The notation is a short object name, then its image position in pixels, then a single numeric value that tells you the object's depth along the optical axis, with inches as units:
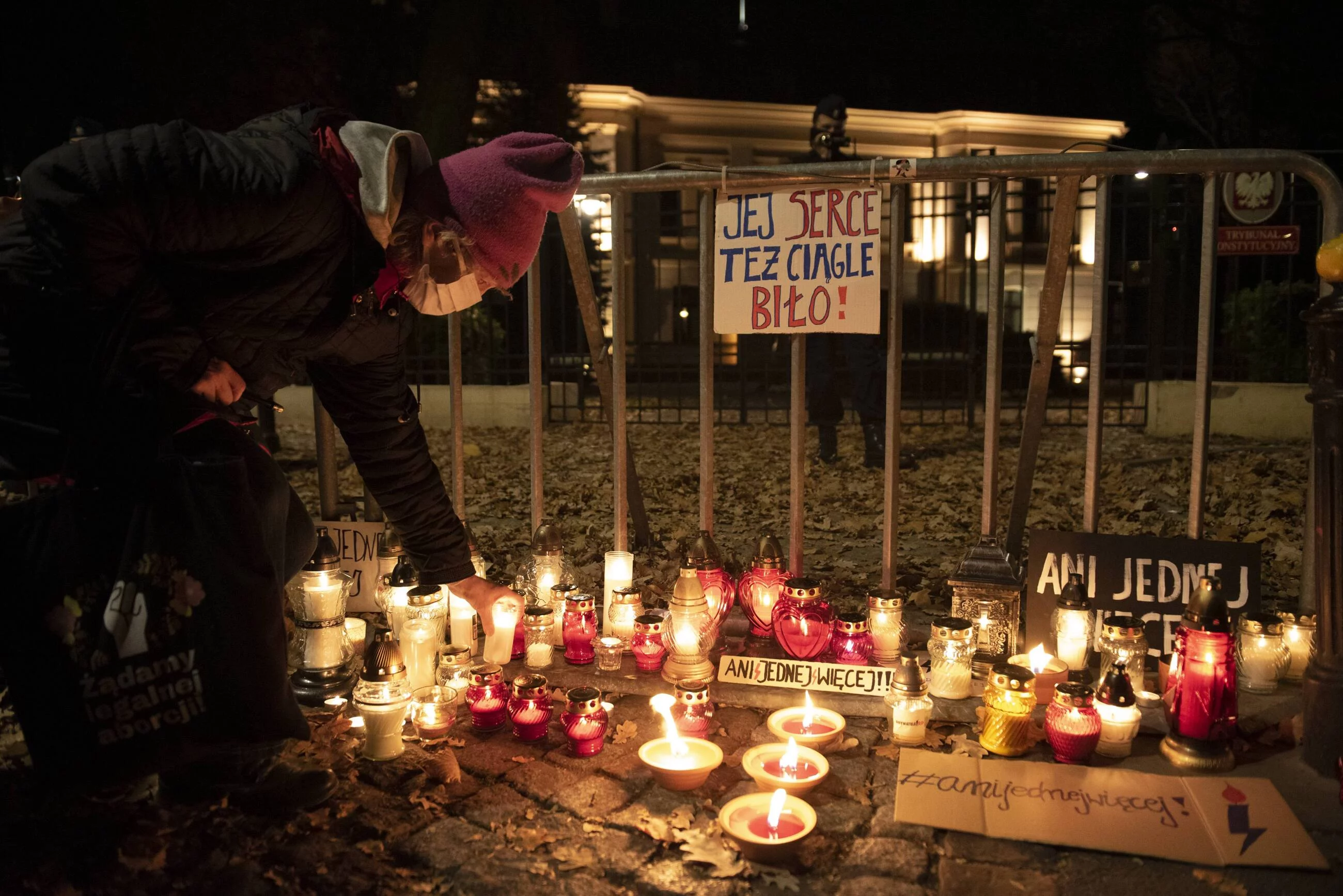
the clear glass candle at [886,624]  126.1
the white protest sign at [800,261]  133.5
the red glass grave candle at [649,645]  129.4
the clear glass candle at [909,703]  110.1
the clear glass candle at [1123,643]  116.3
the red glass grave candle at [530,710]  113.3
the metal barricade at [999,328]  118.3
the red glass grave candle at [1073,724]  103.6
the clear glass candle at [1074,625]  122.9
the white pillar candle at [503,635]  131.5
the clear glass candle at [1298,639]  125.3
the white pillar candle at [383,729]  106.3
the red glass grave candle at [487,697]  116.3
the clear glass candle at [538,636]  131.5
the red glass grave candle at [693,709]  112.3
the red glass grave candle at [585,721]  109.4
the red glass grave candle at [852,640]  125.6
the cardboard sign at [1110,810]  89.2
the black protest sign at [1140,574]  125.3
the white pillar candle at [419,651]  121.5
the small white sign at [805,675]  123.2
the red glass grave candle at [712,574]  134.8
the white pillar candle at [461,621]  133.6
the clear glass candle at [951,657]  118.9
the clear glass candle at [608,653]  131.4
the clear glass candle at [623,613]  135.7
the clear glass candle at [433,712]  114.3
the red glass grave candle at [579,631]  135.6
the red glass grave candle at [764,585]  136.6
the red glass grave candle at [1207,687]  103.9
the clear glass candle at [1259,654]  120.1
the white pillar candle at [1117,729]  107.0
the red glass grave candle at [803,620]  125.6
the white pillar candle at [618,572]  143.9
